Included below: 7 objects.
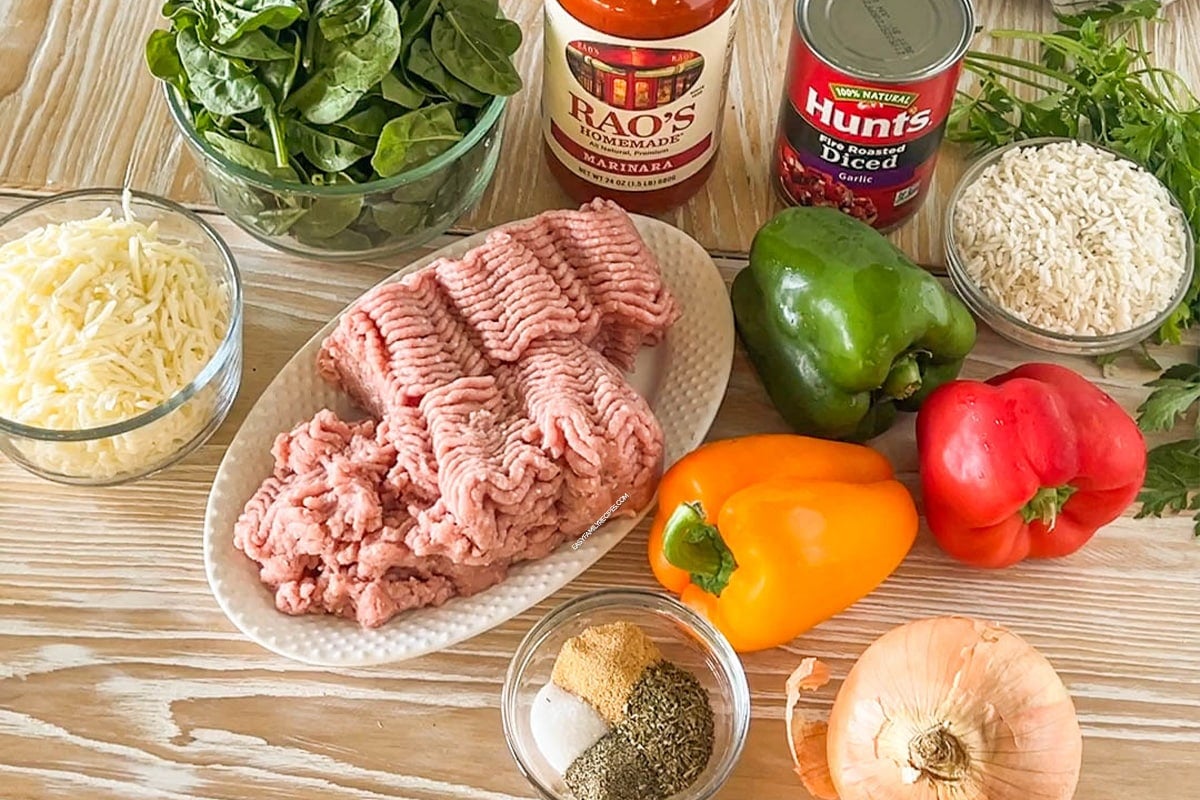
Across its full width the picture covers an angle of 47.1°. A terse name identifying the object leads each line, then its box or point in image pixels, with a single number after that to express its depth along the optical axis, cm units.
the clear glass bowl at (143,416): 144
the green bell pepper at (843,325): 149
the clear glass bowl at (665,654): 135
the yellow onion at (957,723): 124
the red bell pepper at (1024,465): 143
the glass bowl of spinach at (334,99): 146
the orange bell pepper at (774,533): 139
